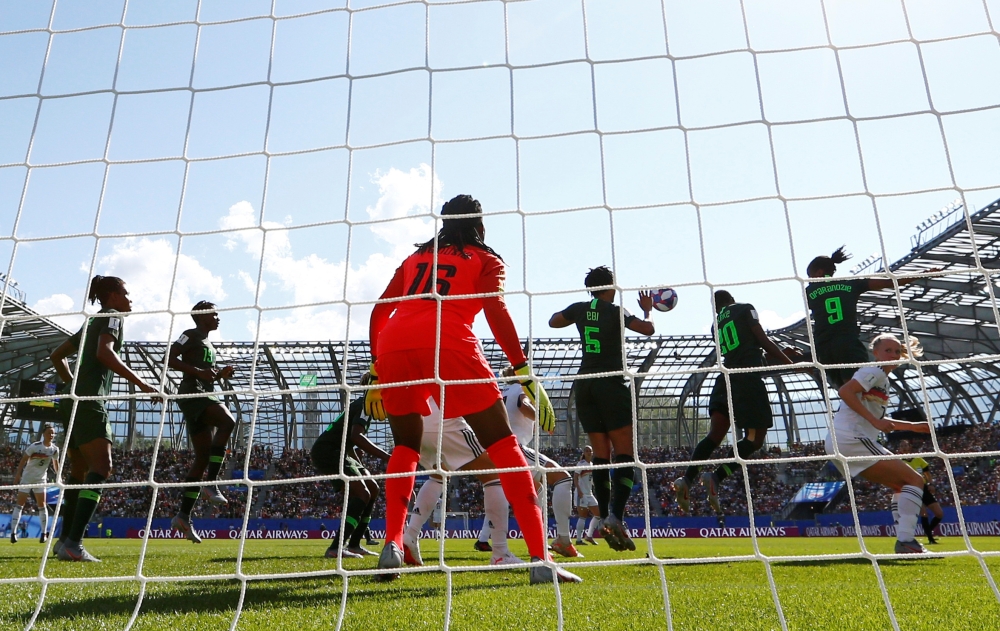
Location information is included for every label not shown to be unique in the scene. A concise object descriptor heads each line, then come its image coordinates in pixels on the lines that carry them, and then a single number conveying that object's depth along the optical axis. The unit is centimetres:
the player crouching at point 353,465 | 475
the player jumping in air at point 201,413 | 484
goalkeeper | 274
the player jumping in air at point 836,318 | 446
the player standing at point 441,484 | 346
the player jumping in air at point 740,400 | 454
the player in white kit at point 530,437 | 452
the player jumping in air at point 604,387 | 434
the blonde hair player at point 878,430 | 400
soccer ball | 480
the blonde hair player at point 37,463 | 880
